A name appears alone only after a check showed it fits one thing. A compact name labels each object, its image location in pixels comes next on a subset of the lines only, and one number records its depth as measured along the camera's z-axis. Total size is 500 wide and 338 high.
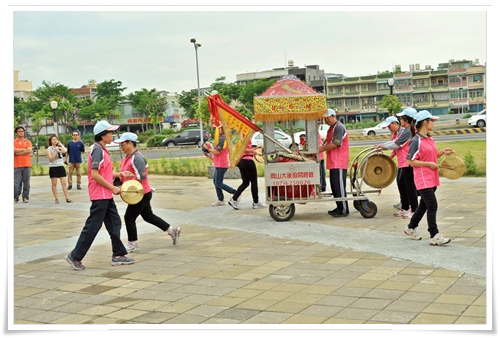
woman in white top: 14.23
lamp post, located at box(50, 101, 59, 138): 30.23
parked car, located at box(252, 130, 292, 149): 31.67
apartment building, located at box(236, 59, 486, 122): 78.94
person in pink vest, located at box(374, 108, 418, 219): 9.41
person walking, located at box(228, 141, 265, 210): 11.62
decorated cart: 9.62
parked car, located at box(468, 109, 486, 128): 39.56
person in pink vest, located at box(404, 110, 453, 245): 7.47
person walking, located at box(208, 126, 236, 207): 12.20
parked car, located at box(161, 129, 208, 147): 47.16
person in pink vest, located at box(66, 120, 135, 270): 7.23
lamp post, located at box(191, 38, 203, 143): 37.31
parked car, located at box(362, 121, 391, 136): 44.32
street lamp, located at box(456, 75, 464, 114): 78.94
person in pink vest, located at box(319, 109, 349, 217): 10.12
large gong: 10.20
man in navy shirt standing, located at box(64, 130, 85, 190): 16.59
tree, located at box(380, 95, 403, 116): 48.47
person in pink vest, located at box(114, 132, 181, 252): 7.89
